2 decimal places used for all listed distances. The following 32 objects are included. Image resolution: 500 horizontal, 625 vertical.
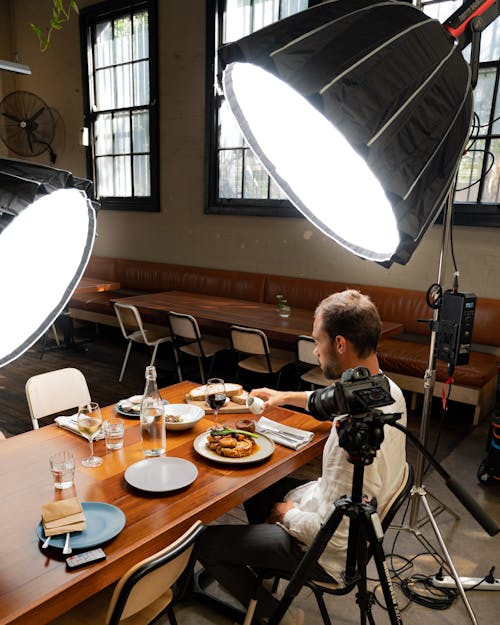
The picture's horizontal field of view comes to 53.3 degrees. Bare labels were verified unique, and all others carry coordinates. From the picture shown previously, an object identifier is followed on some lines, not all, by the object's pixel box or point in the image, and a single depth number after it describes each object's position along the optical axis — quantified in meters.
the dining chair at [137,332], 4.57
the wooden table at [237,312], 3.98
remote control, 1.20
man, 1.54
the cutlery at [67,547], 1.24
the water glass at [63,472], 1.46
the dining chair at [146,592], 1.17
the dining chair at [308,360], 3.60
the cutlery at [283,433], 1.89
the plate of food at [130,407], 2.06
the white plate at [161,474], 1.53
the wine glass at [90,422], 1.75
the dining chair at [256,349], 3.81
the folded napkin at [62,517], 1.30
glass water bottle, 1.73
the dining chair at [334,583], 1.55
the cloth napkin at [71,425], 1.88
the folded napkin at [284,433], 1.86
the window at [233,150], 5.43
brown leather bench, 4.00
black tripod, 1.03
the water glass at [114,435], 1.78
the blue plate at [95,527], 1.27
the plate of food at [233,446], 1.71
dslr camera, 1.02
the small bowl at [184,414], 1.91
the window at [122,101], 6.43
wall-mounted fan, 7.31
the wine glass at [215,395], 1.94
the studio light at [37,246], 0.61
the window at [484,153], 4.20
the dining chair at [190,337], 4.21
